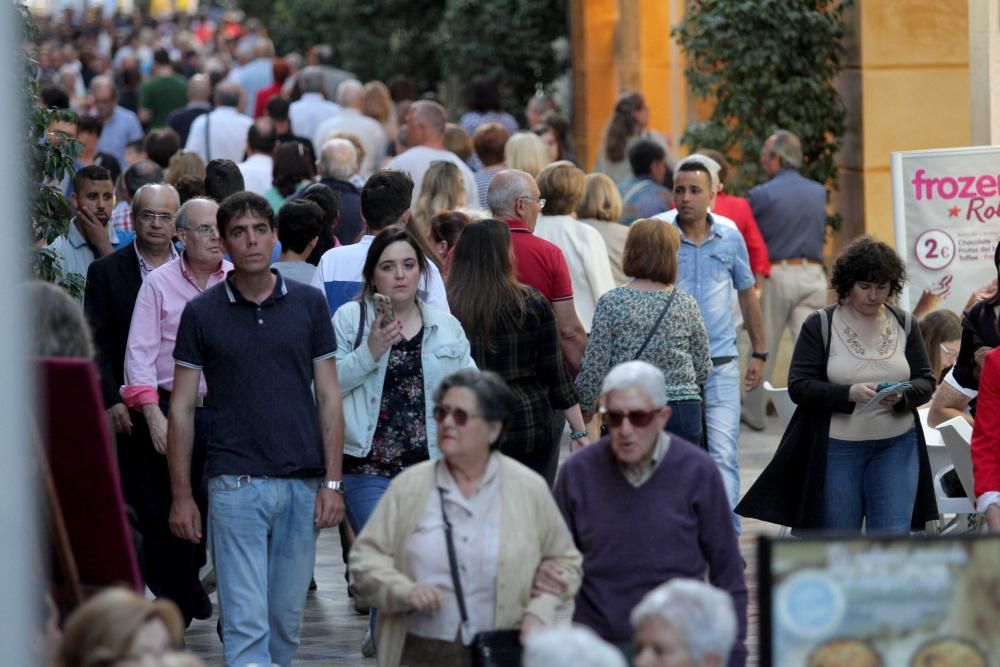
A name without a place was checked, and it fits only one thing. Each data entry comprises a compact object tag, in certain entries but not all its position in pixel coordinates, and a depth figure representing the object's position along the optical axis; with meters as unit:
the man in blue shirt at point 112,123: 36.94
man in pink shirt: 15.68
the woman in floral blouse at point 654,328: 17.33
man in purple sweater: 11.98
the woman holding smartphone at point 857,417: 16.36
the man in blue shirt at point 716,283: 19.52
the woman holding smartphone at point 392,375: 14.75
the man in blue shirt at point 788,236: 27.37
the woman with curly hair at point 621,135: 31.02
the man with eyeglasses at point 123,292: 16.12
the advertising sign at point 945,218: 22.09
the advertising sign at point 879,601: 10.48
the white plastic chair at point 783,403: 19.39
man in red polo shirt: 18.37
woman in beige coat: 11.71
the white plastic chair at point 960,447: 17.19
